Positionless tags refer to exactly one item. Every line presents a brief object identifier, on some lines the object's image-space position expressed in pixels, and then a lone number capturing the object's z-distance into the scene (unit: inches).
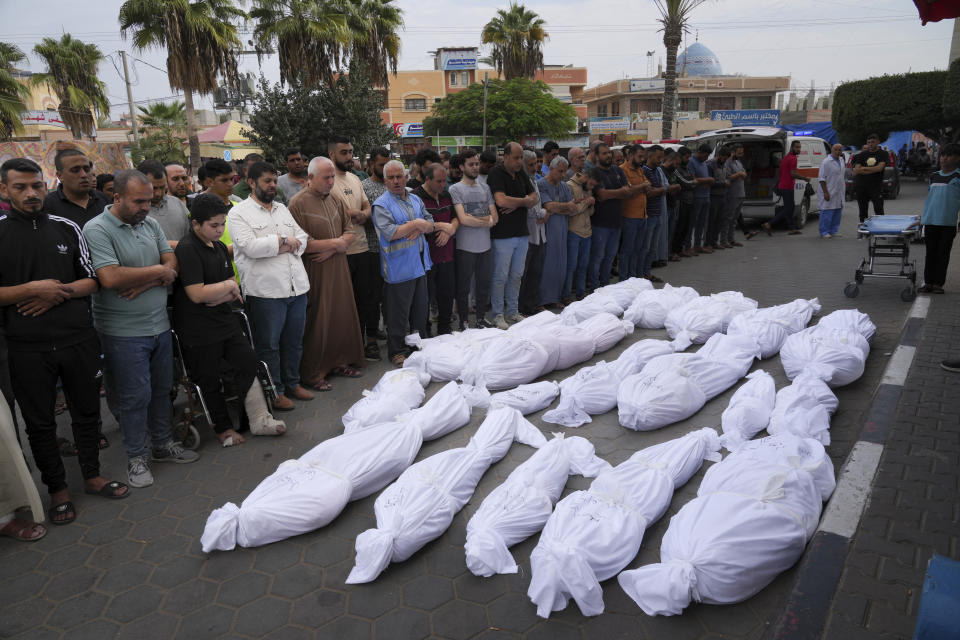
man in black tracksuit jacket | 125.4
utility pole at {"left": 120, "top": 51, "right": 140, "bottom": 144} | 1135.0
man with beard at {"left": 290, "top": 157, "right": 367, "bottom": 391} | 198.2
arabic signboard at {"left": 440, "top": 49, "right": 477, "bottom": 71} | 1946.4
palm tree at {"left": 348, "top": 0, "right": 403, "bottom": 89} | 819.1
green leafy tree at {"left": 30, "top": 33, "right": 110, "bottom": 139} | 1034.7
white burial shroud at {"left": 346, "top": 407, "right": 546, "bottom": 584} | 110.3
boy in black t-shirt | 155.2
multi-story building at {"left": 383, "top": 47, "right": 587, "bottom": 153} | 1961.1
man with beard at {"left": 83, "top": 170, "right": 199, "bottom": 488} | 138.6
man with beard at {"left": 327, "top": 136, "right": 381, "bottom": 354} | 219.8
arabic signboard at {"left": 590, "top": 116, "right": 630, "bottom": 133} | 1947.6
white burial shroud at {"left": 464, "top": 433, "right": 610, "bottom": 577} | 109.7
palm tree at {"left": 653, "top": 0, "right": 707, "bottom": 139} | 746.2
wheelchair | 164.6
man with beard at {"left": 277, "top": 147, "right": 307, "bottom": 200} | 223.9
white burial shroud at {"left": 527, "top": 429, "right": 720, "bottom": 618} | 99.8
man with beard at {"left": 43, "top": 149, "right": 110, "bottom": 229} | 156.2
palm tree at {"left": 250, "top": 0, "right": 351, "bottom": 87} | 706.2
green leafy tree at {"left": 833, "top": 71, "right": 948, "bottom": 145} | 959.0
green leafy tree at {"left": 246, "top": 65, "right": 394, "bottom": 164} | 586.6
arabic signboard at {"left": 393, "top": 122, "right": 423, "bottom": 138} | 1776.6
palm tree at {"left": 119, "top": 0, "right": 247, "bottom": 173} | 653.9
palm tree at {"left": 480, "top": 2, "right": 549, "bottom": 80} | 1275.8
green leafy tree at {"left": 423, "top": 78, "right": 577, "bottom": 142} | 1323.8
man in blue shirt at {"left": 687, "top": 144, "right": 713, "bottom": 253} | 398.3
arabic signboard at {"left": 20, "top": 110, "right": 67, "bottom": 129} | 1361.6
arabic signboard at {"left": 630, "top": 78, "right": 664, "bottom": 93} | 2379.4
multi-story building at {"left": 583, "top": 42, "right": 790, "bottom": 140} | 2412.6
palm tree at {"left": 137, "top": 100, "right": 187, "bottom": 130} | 1381.6
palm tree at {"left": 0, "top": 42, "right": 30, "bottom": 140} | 733.3
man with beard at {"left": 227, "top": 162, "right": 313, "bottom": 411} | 175.6
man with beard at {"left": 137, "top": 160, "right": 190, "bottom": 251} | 180.5
